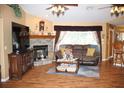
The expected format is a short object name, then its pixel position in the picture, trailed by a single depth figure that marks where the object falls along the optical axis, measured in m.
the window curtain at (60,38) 4.31
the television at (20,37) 2.88
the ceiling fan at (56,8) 2.39
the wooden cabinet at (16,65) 2.72
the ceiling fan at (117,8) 2.61
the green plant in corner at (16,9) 2.70
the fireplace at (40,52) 3.83
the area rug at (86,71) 3.12
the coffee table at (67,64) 3.26
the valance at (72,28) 4.26
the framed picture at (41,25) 3.64
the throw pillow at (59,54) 3.93
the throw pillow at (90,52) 4.19
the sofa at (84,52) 3.99
